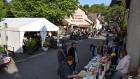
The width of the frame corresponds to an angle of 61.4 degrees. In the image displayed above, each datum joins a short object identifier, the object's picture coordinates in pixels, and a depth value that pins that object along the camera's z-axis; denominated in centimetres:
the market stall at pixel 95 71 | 344
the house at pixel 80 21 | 2617
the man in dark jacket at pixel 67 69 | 329
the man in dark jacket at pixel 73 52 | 466
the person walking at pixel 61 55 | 461
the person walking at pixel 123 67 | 325
